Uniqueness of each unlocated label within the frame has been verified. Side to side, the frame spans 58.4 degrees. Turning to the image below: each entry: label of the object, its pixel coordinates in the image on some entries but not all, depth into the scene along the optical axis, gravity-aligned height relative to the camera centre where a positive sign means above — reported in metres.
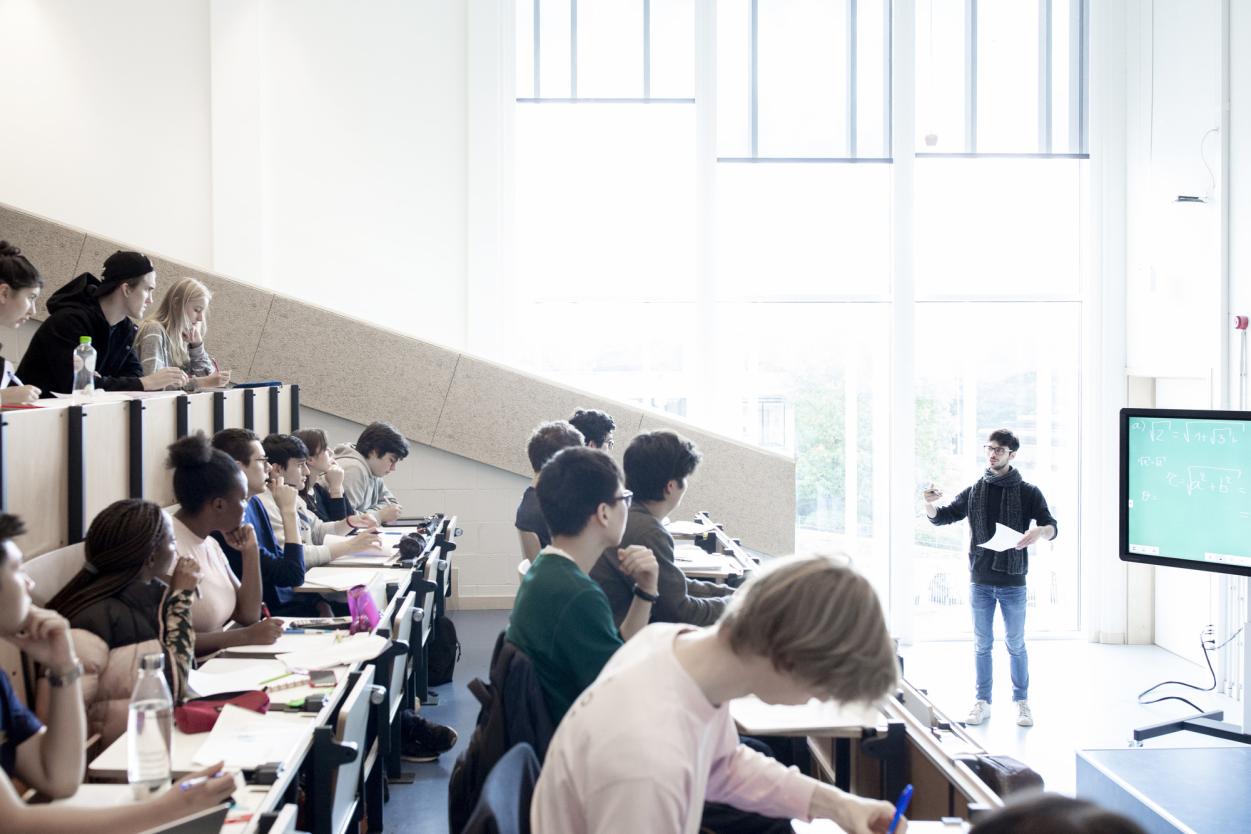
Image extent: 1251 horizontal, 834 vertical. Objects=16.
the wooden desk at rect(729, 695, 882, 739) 2.74 -0.84
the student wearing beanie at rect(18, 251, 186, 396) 4.37 +0.27
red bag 2.63 -0.77
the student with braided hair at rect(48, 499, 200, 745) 2.68 -0.53
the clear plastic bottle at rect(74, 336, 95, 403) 4.20 +0.09
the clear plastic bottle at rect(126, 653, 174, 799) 2.17 -0.67
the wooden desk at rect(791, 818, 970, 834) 2.09 -0.83
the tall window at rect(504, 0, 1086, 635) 8.95 +1.27
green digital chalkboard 5.51 -0.51
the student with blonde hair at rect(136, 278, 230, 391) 5.26 +0.29
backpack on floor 5.74 -1.35
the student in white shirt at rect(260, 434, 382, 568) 4.62 -0.58
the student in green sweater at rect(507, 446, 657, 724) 2.53 -0.45
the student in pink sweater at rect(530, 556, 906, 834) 1.58 -0.45
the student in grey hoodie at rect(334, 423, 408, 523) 6.04 -0.40
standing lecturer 6.41 -0.96
